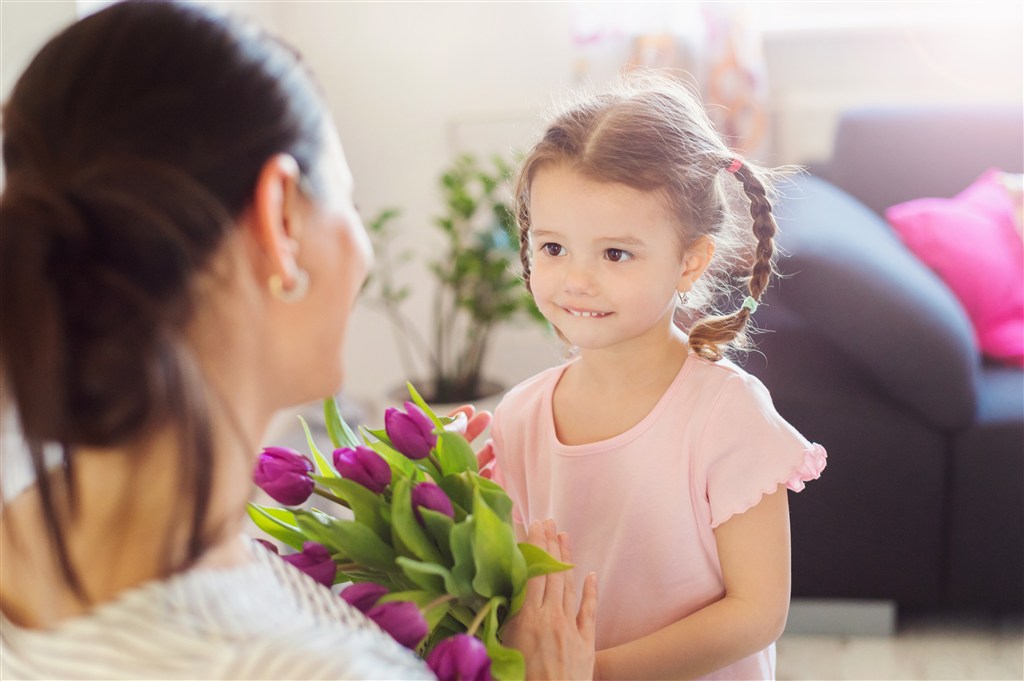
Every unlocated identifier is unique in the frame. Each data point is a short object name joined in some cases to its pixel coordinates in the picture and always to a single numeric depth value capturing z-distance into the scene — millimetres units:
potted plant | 2812
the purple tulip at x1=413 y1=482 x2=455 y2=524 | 819
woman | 622
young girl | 995
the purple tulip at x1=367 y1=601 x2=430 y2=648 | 759
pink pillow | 2342
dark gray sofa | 1974
